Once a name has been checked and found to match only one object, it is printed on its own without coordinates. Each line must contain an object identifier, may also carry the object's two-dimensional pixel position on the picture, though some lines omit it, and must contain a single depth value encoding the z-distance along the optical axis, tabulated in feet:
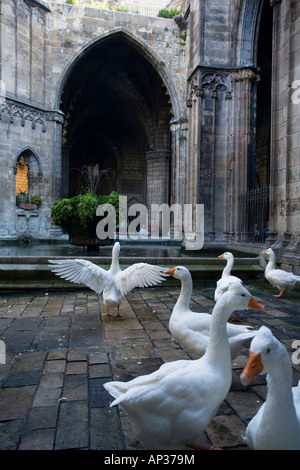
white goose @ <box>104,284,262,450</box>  4.67
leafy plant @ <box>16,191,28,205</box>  50.75
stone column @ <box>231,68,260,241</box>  33.65
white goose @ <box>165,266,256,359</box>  7.19
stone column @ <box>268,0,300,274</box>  20.34
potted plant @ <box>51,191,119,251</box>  22.86
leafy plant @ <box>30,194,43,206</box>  51.52
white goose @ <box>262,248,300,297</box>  15.78
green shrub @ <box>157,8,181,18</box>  55.42
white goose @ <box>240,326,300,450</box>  4.16
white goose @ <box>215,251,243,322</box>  11.33
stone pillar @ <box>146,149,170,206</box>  69.82
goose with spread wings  12.56
